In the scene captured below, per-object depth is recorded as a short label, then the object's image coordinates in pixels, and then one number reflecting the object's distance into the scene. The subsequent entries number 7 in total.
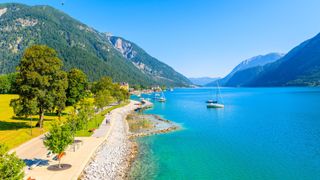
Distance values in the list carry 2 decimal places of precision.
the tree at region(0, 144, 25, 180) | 20.03
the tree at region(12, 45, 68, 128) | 55.81
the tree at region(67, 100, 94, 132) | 44.81
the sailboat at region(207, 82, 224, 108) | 143.75
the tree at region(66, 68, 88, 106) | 85.75
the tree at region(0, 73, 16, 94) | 173.52
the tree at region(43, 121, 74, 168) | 33.28
